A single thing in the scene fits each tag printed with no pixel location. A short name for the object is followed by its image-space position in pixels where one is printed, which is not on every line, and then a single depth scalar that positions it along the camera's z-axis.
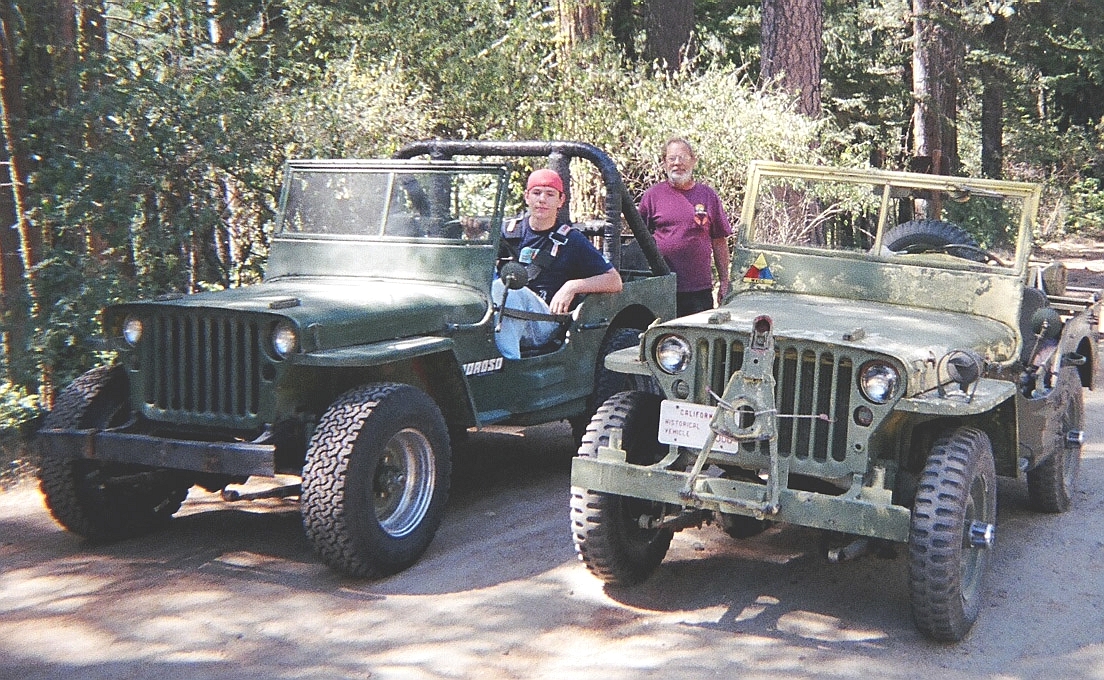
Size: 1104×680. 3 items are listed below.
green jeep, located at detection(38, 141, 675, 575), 5.25
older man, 7.88
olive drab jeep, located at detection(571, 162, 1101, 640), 4.55
